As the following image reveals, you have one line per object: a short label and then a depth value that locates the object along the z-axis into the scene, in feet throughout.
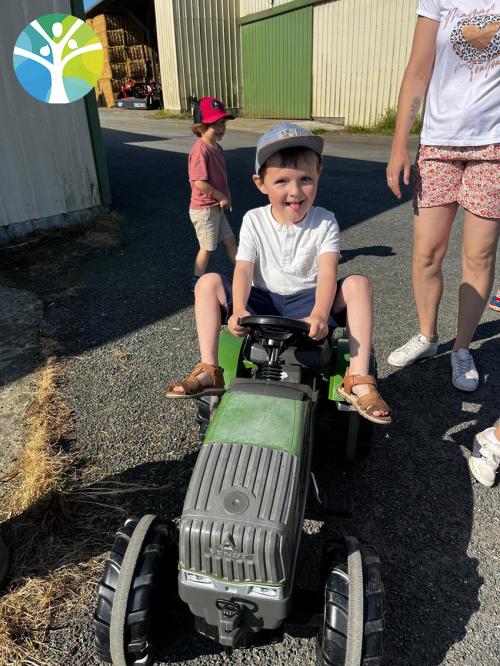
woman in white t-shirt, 8.43
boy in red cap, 14.34
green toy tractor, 4.78
